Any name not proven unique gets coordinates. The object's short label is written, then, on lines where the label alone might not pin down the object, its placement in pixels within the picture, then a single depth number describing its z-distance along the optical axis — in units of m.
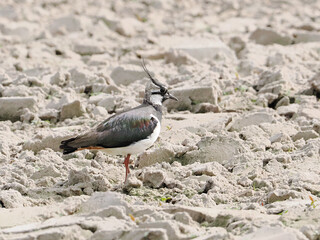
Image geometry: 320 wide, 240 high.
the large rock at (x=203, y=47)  24.73
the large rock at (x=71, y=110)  18.47
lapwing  13.99
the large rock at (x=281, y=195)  12.34
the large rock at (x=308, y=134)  16.19
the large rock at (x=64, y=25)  29.00
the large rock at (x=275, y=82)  19.70
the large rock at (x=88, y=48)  25.97
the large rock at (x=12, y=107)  18.67
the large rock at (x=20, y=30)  28.50
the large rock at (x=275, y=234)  9.76
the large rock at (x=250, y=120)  17.09
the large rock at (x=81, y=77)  21.36
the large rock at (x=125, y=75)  21.72
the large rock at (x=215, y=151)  15.04
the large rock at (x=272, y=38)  27.12
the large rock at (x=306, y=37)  27.30
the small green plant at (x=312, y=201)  11.46
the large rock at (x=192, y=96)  18.83
